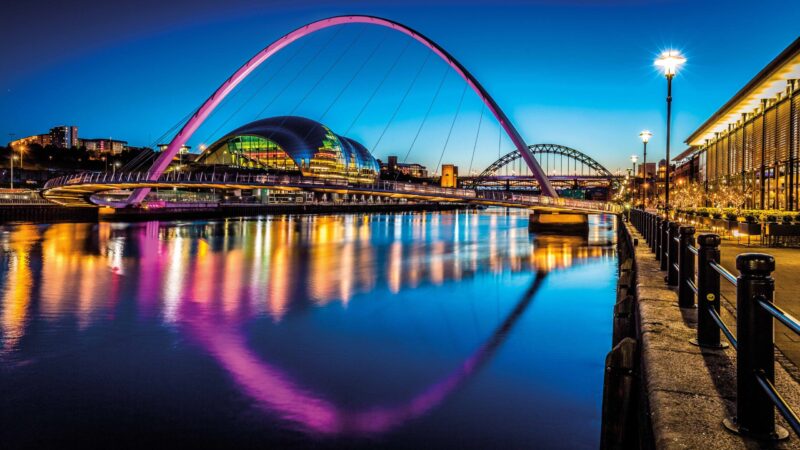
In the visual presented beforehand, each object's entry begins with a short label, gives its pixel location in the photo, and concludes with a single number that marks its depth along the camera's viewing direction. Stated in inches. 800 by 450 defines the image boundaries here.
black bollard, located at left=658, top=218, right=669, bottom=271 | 452.8
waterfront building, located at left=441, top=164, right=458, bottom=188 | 4346.0
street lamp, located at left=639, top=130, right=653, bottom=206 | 1669.5
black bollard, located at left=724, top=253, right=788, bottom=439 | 124.3
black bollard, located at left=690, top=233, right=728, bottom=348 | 197.9
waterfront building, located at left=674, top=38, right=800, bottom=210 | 1301.7
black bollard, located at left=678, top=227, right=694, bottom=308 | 265.4
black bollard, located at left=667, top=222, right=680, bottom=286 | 373.2
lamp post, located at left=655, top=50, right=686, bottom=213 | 906.1
